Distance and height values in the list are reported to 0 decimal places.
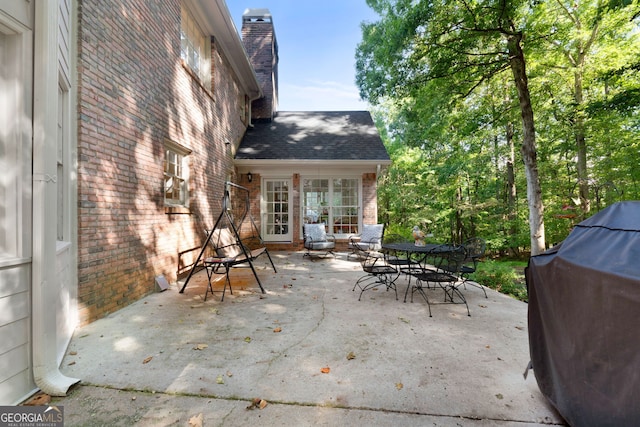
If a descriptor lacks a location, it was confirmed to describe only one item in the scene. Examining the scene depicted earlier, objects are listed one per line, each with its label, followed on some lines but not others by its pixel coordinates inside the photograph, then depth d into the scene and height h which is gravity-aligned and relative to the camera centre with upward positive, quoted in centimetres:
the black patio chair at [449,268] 407 -83
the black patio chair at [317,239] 805 -78
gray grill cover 135 -60
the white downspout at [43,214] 202 +0
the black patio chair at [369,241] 788 -79
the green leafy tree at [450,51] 562 +366
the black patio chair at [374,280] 446 -130
